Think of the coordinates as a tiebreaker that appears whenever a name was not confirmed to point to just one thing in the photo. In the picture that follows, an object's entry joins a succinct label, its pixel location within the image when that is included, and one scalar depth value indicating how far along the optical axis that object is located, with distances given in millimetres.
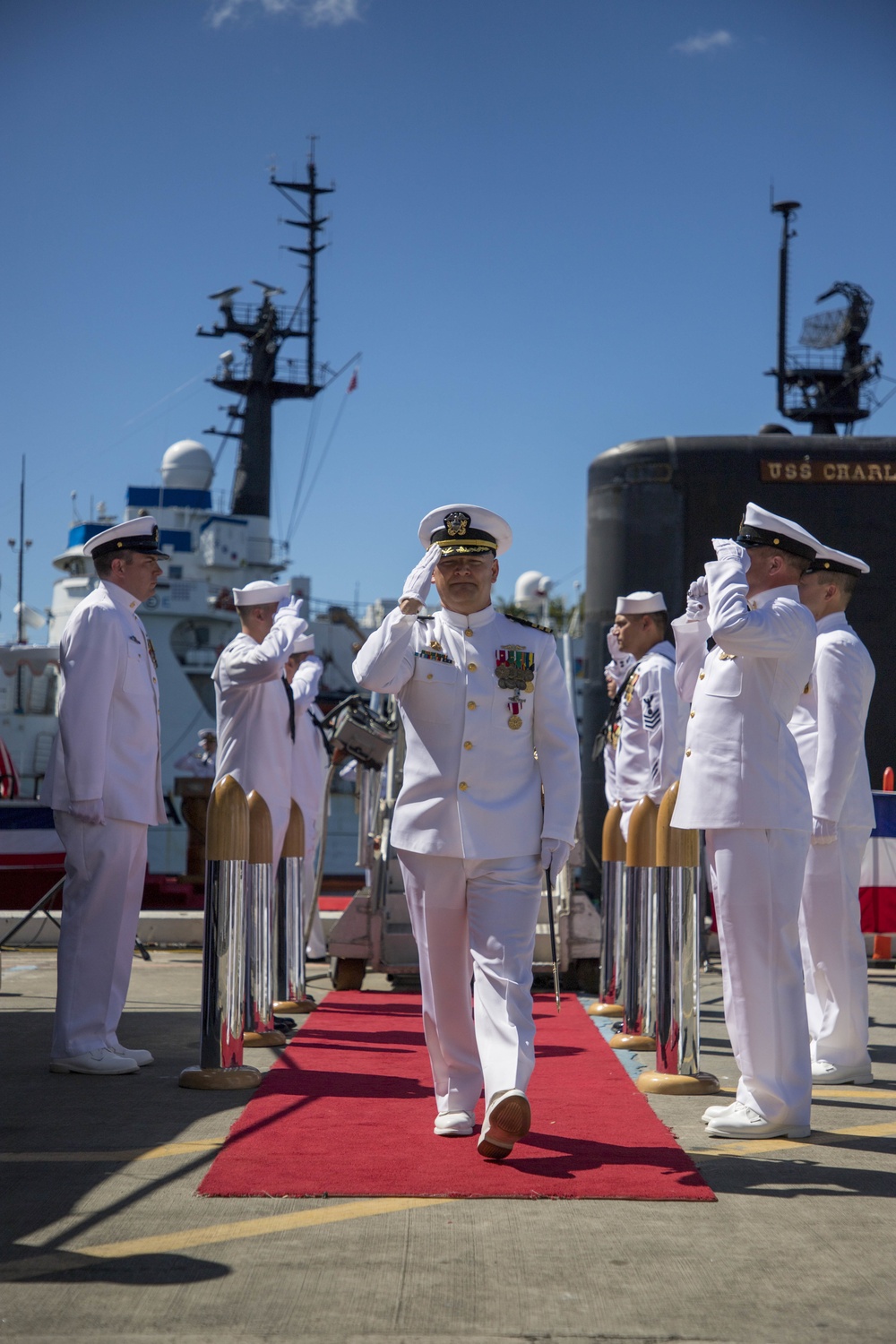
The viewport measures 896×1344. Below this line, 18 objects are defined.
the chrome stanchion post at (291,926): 7203
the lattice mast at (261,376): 35906
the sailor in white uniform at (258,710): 6496
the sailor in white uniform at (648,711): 6594
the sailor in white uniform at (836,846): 5445
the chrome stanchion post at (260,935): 6090
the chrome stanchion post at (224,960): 5090
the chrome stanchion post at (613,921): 7191
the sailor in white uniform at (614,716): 7436
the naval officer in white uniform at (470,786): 4242
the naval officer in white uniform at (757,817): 4332
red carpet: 3680
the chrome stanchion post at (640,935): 5855
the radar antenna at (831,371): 30406
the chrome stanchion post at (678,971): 5148
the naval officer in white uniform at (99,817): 5492
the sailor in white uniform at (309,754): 8547
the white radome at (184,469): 35312
